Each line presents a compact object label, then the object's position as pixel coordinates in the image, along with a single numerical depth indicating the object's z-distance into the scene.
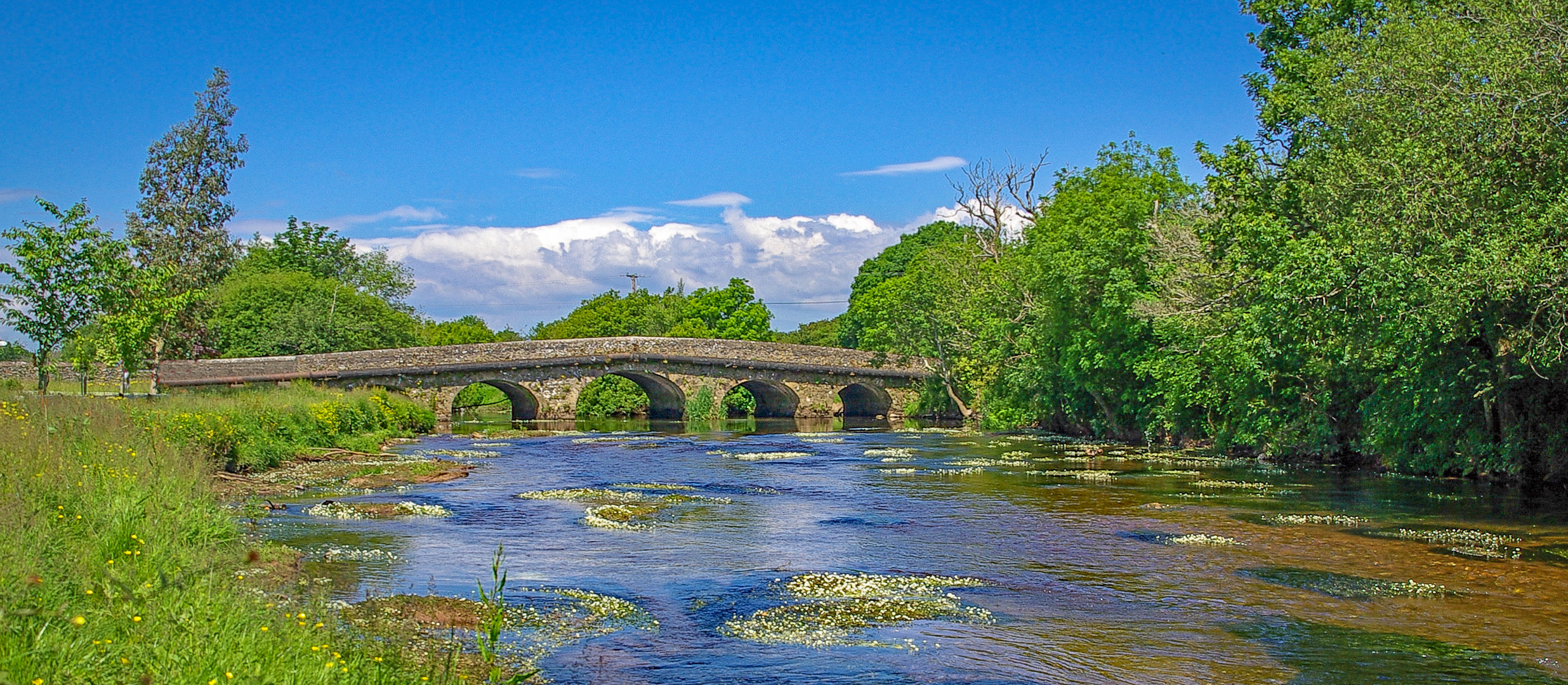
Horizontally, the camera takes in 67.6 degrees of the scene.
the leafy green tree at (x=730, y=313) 76.94
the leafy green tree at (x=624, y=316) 79.81
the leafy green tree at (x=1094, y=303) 29.34
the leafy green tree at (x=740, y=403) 61.88
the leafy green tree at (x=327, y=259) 65.81
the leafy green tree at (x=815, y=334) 94.69
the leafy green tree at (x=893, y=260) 77.06
